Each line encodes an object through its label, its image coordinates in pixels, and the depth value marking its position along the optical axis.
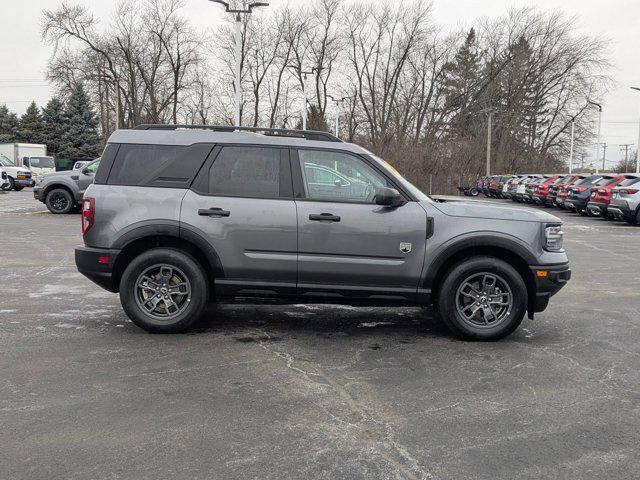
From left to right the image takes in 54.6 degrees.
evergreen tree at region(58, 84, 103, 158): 64.50
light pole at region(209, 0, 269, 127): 22.19
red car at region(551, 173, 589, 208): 26.55
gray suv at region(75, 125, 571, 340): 5.71
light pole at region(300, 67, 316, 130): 36.33
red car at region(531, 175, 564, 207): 30.38
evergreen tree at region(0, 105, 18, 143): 76.13
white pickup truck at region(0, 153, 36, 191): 33.25
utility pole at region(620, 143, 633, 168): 103.14
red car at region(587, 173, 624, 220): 21.47
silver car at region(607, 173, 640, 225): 19.70
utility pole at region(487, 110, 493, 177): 49.06
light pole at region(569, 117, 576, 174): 52.03
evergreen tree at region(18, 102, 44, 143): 69.88
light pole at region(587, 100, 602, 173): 49.46
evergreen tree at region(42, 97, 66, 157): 66.81
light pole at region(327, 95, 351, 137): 51.06
